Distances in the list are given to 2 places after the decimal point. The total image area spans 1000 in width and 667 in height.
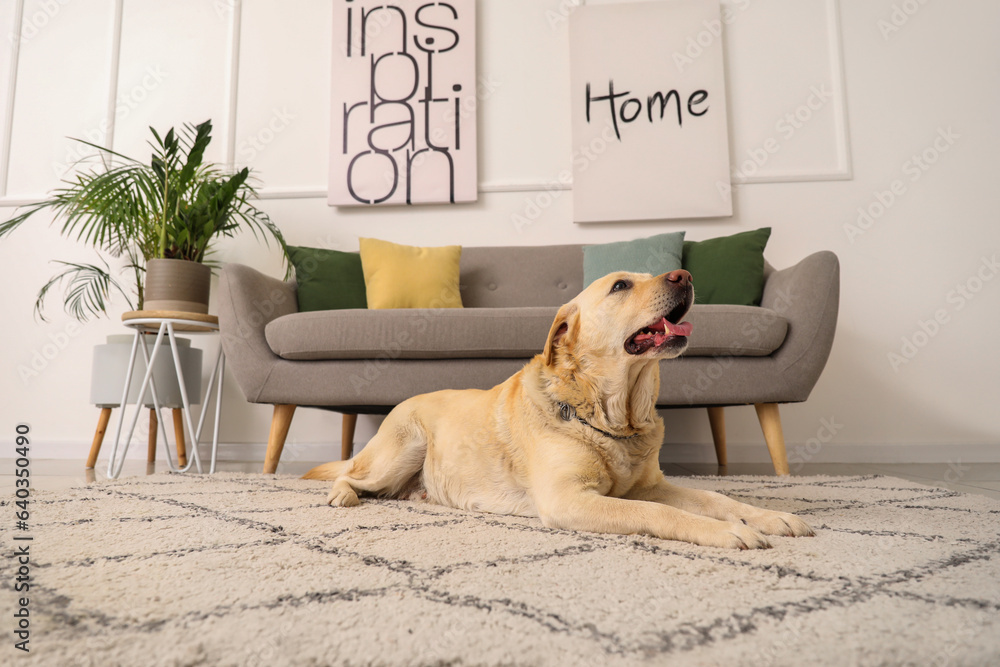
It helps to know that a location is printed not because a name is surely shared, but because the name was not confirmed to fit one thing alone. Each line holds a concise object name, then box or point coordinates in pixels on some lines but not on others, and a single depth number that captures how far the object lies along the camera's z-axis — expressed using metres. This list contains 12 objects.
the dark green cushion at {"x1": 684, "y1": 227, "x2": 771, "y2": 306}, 2.63
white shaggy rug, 0.53
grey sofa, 2.18
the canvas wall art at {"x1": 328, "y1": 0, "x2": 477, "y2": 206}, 3.54
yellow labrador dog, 1.14
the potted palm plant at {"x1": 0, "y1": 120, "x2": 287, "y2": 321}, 2.67
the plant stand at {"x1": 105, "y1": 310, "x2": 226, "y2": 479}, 2.53
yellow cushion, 2.82
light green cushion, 2.77
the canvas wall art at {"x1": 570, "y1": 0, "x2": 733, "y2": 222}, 3.41
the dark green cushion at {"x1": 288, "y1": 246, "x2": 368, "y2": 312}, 2.83
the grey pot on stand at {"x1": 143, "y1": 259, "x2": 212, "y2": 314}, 2.65
